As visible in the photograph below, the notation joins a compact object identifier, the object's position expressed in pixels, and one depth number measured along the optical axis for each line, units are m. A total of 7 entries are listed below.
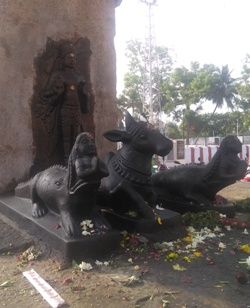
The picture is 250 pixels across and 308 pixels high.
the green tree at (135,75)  26.89
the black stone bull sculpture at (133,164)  2.97
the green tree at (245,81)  21.61
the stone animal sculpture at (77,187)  2.42
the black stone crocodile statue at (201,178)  3.46
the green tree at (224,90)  37.13
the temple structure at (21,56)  3.89
